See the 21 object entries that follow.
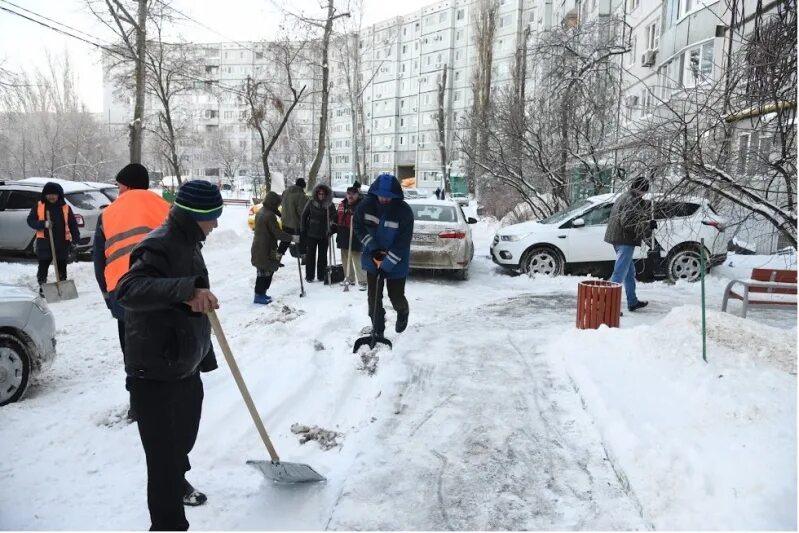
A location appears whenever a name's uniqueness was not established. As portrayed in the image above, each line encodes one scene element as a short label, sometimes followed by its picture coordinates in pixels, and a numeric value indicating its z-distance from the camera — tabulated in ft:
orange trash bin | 22.86
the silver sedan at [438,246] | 34.96
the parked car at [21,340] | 15.17
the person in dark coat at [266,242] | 28.27
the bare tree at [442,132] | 124.88
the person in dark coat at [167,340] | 8.39
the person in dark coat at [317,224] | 33.35
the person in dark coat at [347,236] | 32.01
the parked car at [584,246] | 36.09
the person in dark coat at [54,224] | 28.96
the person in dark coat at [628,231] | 24.31
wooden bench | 23.16
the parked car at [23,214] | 40.73
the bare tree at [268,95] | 77.07
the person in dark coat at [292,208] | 35.76
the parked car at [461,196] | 136.65
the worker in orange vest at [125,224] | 13.43
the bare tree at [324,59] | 75.15
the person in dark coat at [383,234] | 20.30
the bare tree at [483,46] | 120.16
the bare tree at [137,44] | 60.75
